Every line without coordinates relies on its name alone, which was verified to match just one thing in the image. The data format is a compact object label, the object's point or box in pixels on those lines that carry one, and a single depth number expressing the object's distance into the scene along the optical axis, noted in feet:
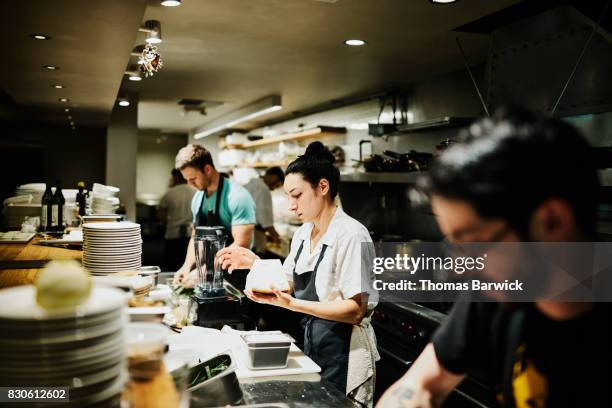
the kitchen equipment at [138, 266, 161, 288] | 6.30
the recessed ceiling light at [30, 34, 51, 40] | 7.77
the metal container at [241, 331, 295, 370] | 5.94
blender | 7.82
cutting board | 5.92
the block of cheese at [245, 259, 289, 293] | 6.86
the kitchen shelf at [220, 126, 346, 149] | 21.16
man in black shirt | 2.74
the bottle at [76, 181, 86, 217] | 15.37
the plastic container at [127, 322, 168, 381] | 3.29
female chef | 6.98
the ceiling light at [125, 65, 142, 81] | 15.57
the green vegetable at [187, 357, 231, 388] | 5.23
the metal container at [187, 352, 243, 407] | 4.83
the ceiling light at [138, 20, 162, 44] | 10.34
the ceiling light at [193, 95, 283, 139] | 20.24
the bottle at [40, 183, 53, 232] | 13.62
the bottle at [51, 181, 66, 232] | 13.67
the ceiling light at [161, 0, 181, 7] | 9.04
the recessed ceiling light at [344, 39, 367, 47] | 11.68
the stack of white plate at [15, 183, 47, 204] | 15.51
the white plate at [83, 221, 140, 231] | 7.42
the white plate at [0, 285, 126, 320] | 2.89
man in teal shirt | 11.95
